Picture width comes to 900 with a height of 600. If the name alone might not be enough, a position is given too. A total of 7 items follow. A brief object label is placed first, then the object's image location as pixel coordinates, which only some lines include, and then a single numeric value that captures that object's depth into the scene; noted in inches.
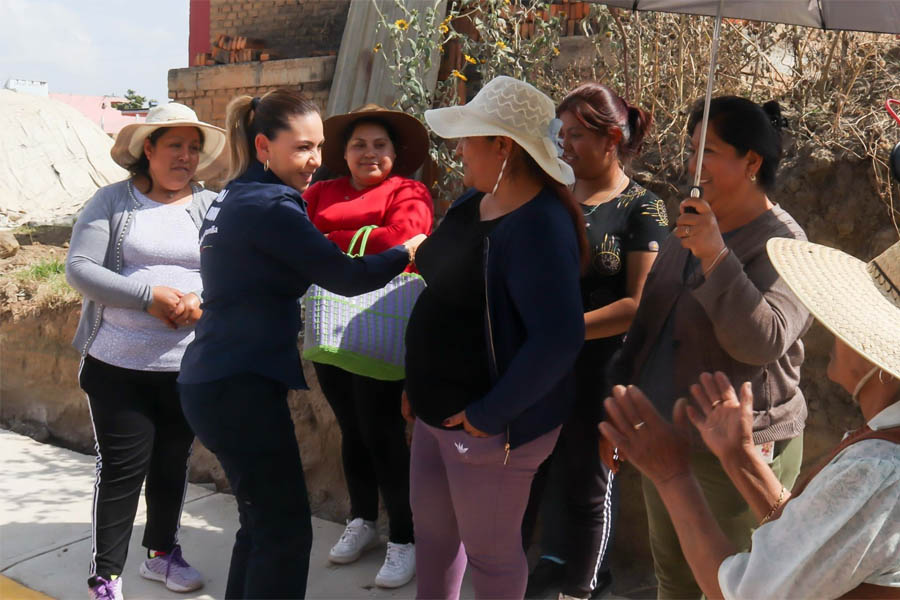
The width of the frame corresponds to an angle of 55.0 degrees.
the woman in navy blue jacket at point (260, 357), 104.3
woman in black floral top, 115.6
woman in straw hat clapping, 52.7
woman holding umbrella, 88.2
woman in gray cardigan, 132.0
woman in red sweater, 136.8
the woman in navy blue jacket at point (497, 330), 93.0
